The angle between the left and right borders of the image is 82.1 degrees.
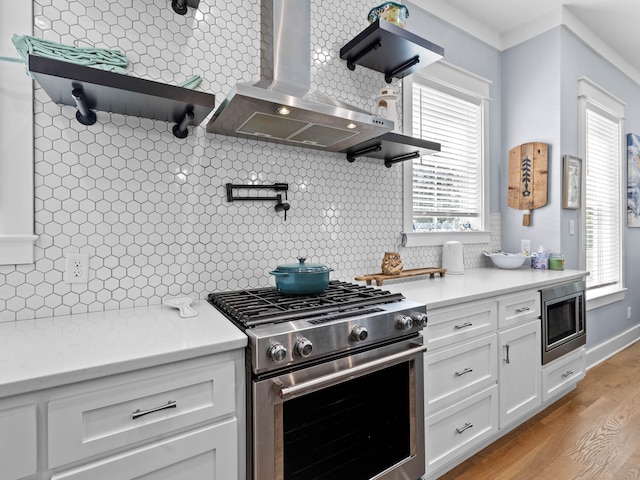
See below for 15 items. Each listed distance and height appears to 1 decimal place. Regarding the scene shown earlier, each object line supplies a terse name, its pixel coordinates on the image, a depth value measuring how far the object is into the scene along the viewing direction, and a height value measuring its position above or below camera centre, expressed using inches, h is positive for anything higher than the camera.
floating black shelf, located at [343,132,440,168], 79.3 +21.4
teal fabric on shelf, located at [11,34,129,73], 50.1 +27.3
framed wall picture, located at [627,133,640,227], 159.3 +27.2
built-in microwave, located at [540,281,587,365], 93.8 -21.5
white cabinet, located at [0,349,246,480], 35.0 -19.8
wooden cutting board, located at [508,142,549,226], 119.2 +21.1
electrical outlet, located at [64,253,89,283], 57.5 -4.3
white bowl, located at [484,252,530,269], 114.7 -5.8
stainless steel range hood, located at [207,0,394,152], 58.1 +21.6
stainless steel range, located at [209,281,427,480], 47.0 -20.6
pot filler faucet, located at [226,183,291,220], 71.4 +9.2
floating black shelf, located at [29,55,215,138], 45.9 +21.0
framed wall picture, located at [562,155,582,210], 117.0 +19.2
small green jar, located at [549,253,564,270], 111.1 -6.5
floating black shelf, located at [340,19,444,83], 79.1 +44.2
